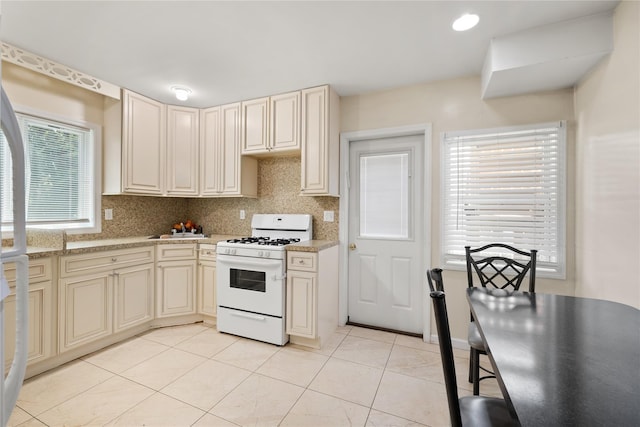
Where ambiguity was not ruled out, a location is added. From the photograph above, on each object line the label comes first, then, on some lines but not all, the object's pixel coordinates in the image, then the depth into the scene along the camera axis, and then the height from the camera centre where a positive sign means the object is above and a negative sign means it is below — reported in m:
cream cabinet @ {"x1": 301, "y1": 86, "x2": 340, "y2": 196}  2.85 +0.70
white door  2.92 -0.20
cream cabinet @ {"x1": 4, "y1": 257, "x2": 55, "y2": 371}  2.01 -0.72
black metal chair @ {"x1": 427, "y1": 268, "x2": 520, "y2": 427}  0.98 -0.68
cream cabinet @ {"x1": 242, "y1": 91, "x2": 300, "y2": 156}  2.98 +0.92
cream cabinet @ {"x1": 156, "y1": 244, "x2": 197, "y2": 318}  3.01 -0.70
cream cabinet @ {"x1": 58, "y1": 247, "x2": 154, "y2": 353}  2.31 -0.72
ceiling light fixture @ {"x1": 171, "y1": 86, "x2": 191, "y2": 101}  2.94 +1.22
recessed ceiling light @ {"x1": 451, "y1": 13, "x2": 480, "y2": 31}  1.90 +1.27
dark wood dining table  0.74 -0.47
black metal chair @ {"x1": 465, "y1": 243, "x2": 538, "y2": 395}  1.80 -0.45
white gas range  2.66 -0.71
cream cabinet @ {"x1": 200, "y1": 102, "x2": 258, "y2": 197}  3.28 +0.63
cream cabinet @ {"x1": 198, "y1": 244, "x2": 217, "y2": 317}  3.08 -0.72
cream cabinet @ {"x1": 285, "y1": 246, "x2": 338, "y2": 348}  2.60 -0.76
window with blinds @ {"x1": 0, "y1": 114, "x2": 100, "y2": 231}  2.52 +0.33
